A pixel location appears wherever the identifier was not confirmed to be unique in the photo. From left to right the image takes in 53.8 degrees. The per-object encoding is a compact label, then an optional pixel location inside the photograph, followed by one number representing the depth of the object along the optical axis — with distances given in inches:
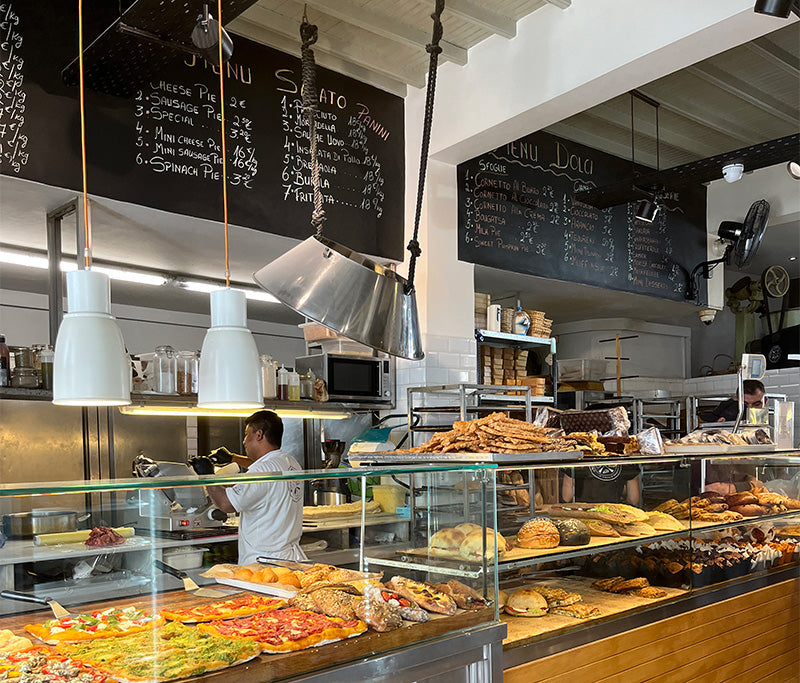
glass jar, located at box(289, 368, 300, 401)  202.4
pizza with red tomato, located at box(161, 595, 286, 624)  82.5
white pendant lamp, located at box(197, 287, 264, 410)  84.7
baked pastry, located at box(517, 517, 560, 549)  128.3
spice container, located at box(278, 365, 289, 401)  201.2
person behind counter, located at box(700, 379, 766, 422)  217.6
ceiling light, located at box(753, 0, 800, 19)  128.4
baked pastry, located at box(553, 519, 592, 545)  132.7
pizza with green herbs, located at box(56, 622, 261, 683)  72.2
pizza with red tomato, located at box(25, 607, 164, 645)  77.3
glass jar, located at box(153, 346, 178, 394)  177.9
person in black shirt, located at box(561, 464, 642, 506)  137.1
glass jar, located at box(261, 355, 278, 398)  194.7
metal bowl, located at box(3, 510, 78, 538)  73.4
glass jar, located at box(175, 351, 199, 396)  182.2
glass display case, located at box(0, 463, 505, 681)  75.4
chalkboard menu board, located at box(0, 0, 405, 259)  157.8
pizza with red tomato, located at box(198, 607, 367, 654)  80.8
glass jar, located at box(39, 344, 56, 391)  159.8
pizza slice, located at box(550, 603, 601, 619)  125.2
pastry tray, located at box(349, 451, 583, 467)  118.1
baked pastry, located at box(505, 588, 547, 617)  126.0
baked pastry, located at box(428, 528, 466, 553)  106.5
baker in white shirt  84.1
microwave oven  208.4
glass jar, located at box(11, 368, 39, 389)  156.0
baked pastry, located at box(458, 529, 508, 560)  106.2
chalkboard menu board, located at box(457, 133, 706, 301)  236.7
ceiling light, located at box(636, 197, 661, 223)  261.9
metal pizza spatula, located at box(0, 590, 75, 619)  77.5
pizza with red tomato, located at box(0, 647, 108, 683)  68.2
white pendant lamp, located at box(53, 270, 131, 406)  72.4
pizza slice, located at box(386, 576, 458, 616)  97.4
